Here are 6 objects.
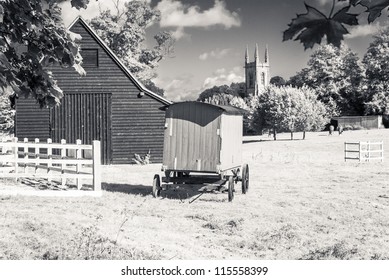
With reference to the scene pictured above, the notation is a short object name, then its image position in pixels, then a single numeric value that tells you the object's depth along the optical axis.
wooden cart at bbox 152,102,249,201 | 13.91
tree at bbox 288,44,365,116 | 69.19
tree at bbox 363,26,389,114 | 65.25
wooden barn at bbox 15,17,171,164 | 24.70
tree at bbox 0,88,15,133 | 45.25
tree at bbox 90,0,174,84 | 38.31
